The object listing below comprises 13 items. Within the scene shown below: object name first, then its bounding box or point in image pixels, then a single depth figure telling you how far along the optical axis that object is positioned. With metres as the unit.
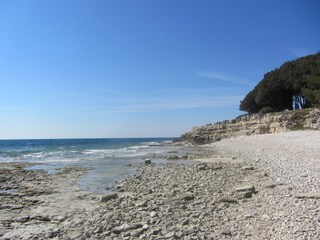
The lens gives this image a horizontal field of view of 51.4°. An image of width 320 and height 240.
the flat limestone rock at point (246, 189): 11.77
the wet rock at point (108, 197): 12.33
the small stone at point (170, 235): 7.71
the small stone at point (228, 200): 10.64
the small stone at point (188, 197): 11.49
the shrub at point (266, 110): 68.62
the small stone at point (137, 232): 8.05
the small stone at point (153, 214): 9.55
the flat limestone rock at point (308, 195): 9.78
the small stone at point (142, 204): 10.89
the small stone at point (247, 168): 18.27
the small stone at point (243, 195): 11.13
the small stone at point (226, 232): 7.68
